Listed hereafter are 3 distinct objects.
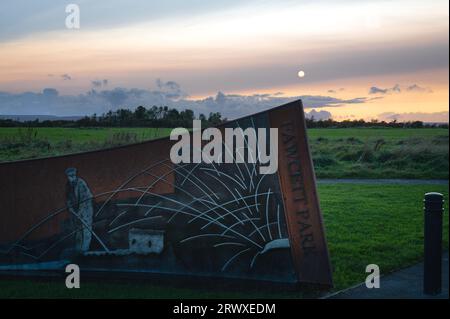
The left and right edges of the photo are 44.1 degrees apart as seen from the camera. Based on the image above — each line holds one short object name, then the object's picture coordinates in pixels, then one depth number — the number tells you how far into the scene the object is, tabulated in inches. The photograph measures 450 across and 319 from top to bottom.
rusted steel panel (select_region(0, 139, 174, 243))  268.7
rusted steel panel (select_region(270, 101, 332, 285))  253.1
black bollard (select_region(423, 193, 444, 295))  240.2
